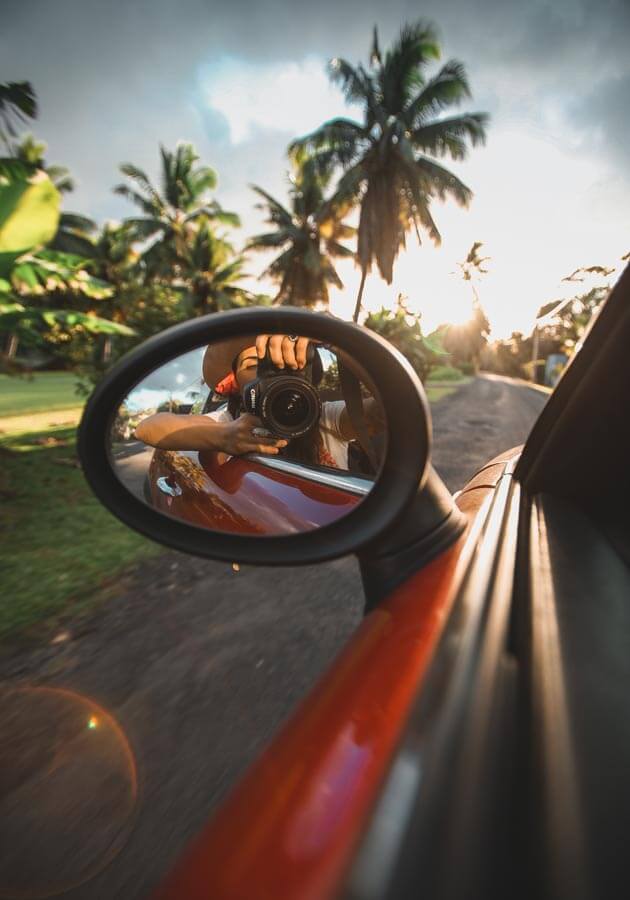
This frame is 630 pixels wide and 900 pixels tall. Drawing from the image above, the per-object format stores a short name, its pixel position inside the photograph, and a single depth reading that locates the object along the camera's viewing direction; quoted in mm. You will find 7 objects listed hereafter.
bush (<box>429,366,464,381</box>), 42781
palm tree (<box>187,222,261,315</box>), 28439
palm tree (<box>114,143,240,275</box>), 27969
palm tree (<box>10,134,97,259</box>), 33344
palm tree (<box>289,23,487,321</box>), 21312
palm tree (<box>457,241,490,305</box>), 56444
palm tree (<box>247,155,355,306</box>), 27703
